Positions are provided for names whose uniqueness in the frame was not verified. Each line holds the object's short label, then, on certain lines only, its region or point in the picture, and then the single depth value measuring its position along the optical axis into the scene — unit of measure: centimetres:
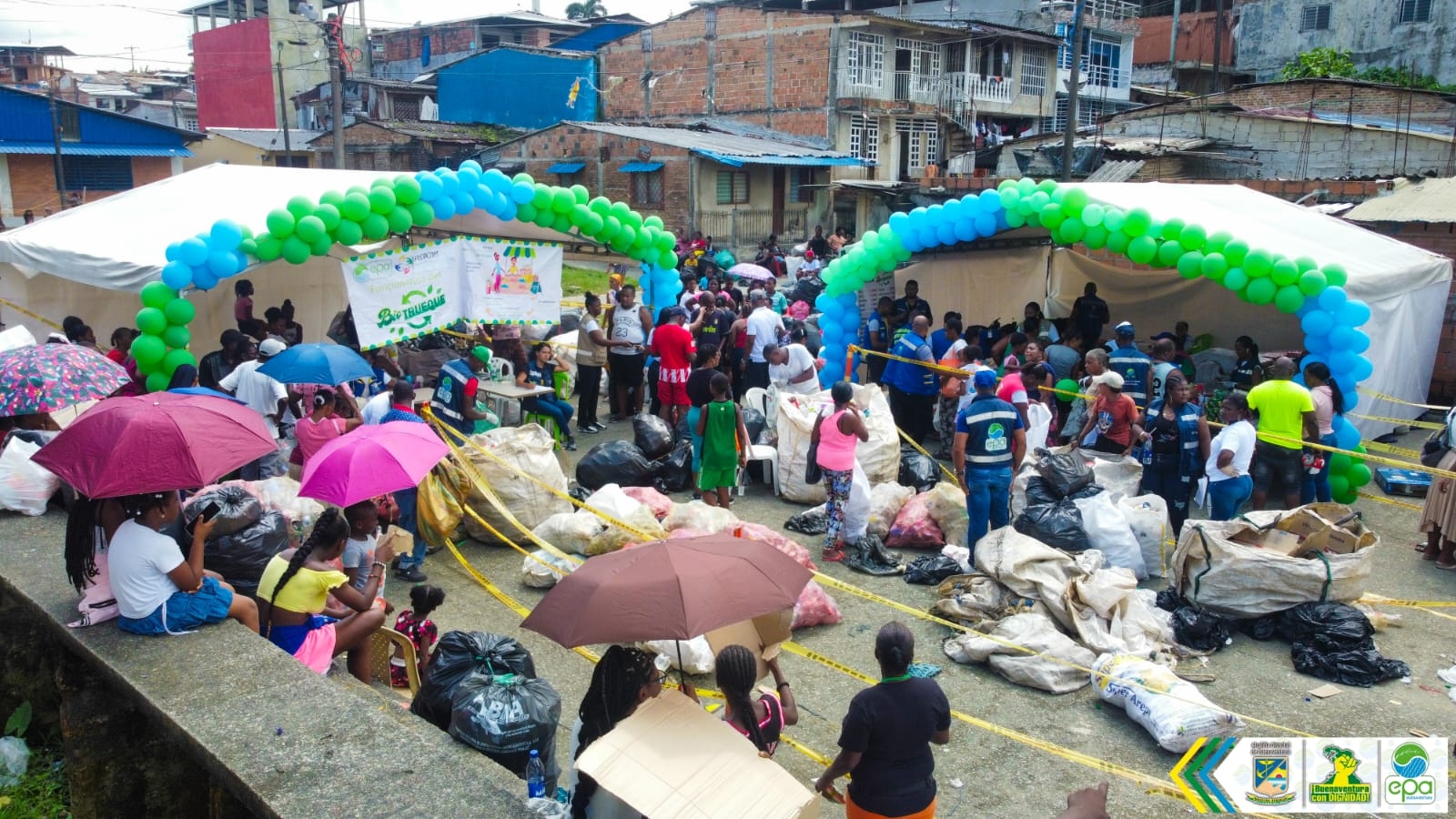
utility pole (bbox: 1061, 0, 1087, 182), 2046
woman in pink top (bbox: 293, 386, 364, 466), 804
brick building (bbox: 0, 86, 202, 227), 3297
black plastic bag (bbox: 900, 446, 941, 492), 994
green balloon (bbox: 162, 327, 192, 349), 918
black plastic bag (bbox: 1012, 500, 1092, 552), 769
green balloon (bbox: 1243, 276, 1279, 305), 968
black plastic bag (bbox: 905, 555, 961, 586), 792
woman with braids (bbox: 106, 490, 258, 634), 457
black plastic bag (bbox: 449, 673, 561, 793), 442
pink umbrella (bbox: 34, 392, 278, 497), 459
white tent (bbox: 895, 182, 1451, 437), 1090
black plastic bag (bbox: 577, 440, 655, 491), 978
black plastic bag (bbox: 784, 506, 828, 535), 909
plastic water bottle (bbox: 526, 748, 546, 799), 392
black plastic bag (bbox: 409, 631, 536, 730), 472
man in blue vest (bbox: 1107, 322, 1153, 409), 1023
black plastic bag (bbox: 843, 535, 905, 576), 816
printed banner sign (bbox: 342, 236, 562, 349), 1061
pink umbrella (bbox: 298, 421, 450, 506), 588
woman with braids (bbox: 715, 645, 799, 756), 399
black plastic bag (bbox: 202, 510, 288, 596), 621
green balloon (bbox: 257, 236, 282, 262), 938
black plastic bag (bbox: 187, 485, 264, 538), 621
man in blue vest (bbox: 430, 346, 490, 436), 930
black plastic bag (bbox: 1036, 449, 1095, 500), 810
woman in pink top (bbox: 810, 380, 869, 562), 803
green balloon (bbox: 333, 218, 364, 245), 975
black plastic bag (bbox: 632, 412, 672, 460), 1029
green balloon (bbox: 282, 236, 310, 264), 950
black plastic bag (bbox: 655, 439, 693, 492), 1013
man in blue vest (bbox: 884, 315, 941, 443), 1134
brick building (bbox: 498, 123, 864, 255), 2842
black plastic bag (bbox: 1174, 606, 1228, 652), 679
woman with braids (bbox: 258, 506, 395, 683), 514
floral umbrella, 737
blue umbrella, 823
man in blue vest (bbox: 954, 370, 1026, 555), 794
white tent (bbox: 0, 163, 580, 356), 984
